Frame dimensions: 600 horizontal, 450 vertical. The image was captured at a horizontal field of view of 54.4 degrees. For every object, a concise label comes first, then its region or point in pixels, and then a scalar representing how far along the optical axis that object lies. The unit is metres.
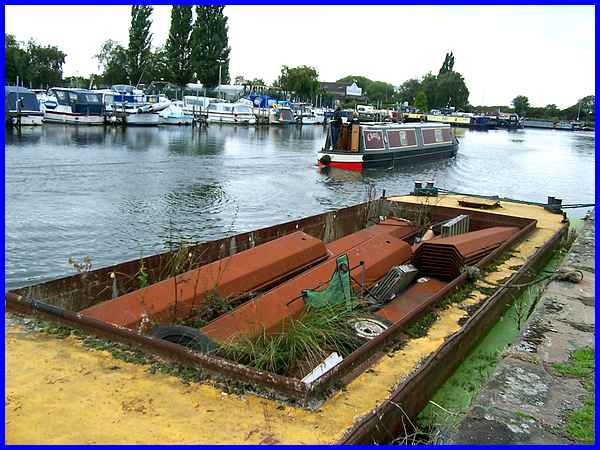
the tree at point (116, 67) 84.62
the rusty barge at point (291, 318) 3.93
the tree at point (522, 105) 152.25
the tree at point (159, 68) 82.81
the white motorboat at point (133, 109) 48.62
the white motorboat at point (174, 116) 52.97
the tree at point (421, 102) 117.19
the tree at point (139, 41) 82.00
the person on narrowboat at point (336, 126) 27.56
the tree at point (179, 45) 82.00
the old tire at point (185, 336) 5.03
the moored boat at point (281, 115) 66.26
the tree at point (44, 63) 74.38
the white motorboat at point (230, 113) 60.81
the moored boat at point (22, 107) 38.03
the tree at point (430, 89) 128.25
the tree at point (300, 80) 91.50
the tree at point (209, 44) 81.69
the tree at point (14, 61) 63.59
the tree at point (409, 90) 137.52
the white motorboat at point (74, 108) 44.91
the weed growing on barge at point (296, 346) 4.81
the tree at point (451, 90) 126.31
